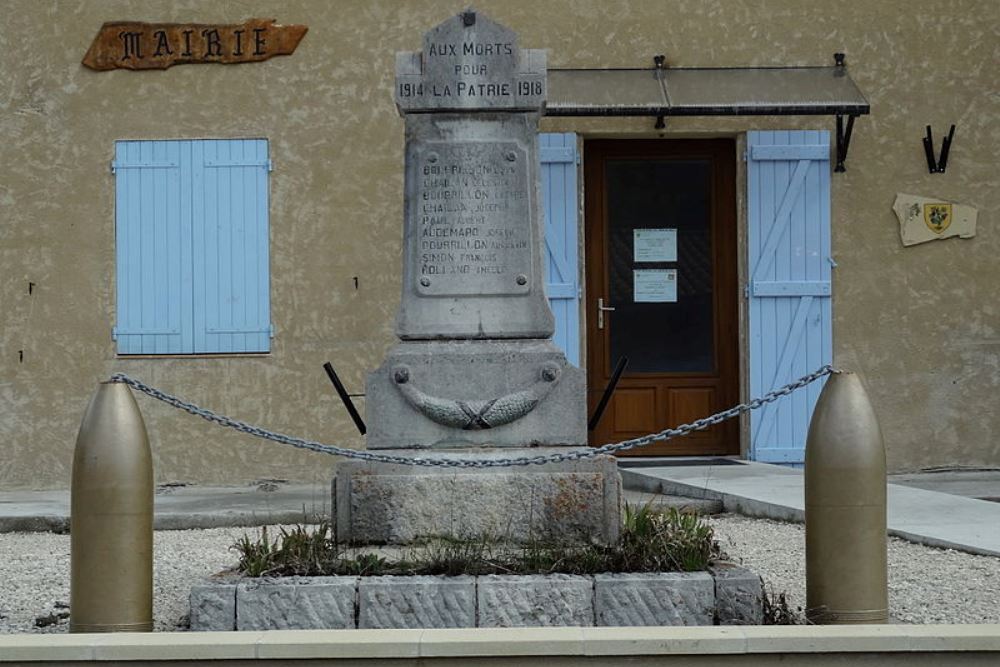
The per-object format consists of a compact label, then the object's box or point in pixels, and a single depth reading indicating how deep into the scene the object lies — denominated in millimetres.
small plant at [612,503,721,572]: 5141
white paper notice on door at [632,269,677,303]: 10750
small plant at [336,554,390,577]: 5160
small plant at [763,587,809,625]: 5043
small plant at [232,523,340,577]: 5148
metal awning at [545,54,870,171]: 9875
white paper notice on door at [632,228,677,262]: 10766
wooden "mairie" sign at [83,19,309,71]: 10500
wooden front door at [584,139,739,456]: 10766
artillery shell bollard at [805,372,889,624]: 4863
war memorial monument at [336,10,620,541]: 5895
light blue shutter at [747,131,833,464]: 10484
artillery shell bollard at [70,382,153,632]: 4801
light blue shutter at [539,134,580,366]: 10422
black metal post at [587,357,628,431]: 6375
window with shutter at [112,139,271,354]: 10445
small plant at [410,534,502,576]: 5133
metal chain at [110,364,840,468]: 5215
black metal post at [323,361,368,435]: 6773
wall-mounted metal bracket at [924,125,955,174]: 10491
